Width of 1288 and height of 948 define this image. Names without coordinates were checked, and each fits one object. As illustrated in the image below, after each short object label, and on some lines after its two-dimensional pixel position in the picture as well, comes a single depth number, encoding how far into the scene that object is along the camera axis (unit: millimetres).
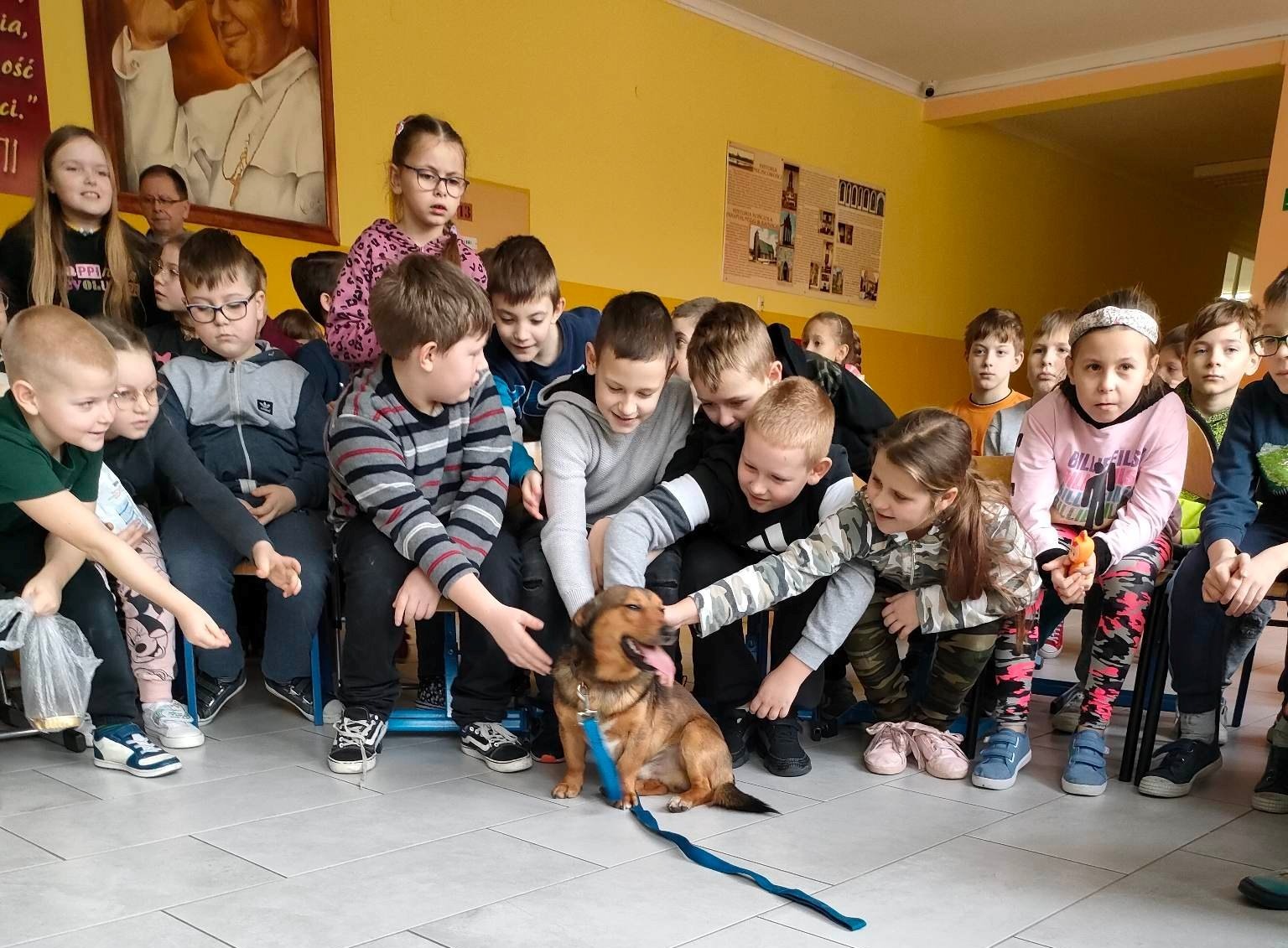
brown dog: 1911
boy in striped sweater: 2164
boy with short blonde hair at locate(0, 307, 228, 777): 1981
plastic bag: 2018
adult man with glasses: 3803
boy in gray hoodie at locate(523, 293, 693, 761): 2244
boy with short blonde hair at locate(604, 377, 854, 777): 2180
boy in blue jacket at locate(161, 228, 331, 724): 2471
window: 12469
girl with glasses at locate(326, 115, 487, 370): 2670
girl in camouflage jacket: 2113
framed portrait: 3939
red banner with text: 3646
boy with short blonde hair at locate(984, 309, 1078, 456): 3562
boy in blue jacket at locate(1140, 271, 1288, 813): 2092
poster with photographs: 6555
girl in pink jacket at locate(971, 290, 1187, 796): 2242
